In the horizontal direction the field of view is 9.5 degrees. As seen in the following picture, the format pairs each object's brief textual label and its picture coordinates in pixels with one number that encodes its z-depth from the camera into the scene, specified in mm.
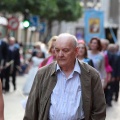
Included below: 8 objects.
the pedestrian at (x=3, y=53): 22150
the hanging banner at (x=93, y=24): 28201
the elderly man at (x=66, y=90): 6883
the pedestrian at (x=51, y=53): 11461
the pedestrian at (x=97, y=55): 14052
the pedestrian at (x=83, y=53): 12024
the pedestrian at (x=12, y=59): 23846
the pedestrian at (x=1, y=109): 6296
